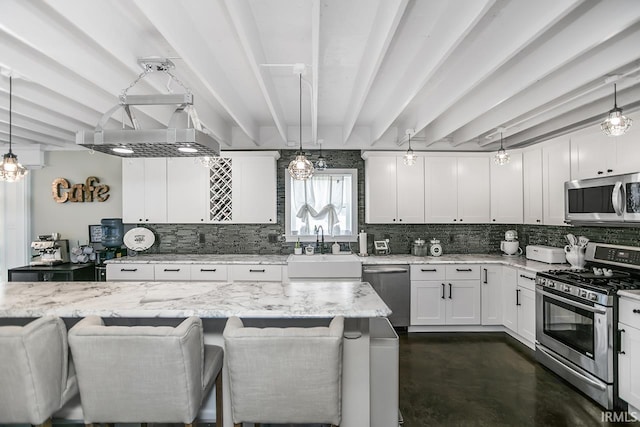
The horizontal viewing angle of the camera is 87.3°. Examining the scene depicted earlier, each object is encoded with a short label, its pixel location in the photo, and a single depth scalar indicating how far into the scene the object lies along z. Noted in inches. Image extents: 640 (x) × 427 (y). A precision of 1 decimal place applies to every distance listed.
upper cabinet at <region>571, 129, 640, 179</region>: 113.2
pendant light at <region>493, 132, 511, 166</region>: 145.7
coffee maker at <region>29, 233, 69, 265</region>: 171.5
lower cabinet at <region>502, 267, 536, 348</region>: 139.2
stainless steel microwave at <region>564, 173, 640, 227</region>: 108.0
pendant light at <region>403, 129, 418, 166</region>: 147.7
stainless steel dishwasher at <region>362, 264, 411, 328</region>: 162.7
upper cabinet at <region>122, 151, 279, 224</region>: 176.2
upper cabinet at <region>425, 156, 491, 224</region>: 179.5
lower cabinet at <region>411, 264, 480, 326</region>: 163.6
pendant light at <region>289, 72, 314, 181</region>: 110.6
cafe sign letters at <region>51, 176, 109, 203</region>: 187.3
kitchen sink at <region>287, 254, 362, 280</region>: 159.0
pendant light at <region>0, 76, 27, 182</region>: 98.6
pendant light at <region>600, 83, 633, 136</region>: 83.7
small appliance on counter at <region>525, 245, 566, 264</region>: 149.6
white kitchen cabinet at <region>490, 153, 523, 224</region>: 171.8
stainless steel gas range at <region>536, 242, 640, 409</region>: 100.2
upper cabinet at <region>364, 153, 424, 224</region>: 178.7
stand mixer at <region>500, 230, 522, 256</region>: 177.6
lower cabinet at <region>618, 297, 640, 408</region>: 93.4
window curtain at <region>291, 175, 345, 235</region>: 188.7
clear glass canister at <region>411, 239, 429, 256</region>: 179.0
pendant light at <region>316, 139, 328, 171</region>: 172.4
